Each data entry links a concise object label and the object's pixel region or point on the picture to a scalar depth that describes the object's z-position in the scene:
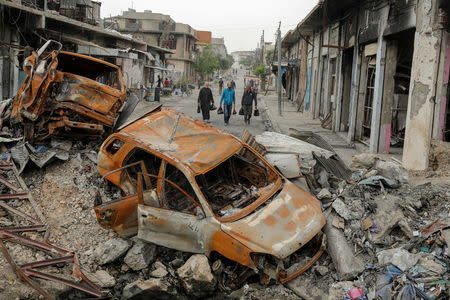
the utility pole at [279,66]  21.15
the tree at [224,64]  92.34
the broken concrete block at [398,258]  4.70
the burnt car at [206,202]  4.90
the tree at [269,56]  57.56
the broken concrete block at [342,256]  5.00
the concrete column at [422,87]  7.79
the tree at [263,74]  54.07
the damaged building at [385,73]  7.87
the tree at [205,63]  58.07
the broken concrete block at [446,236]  4.81
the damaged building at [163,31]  51.00
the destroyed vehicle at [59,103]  8.21
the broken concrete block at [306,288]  4.83
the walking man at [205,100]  15.19
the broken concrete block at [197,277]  4.77
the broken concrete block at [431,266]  4.48
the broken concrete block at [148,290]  4.82
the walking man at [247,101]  15.67
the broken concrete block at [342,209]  5.92
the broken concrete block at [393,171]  7.02
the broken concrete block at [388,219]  5.46
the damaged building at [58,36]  15.52
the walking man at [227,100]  15.33
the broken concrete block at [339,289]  4.62
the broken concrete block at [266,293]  4.77
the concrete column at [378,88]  10.59
